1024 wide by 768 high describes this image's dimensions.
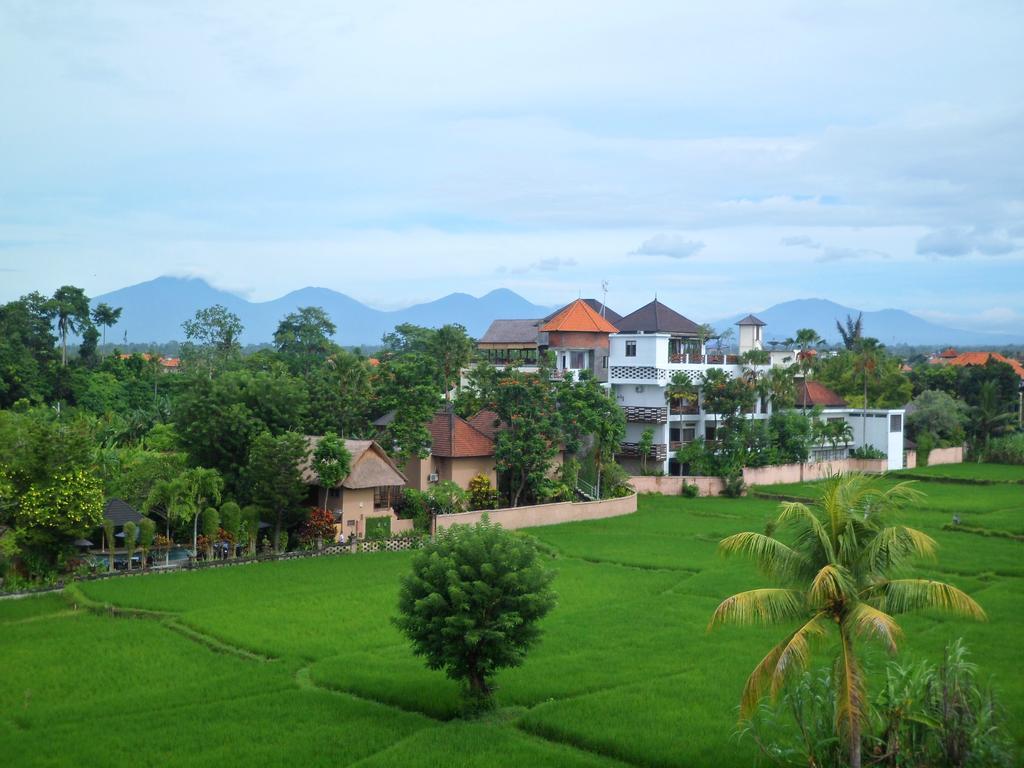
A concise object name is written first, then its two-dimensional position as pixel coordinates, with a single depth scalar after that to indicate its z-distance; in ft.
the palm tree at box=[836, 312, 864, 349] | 349.86
